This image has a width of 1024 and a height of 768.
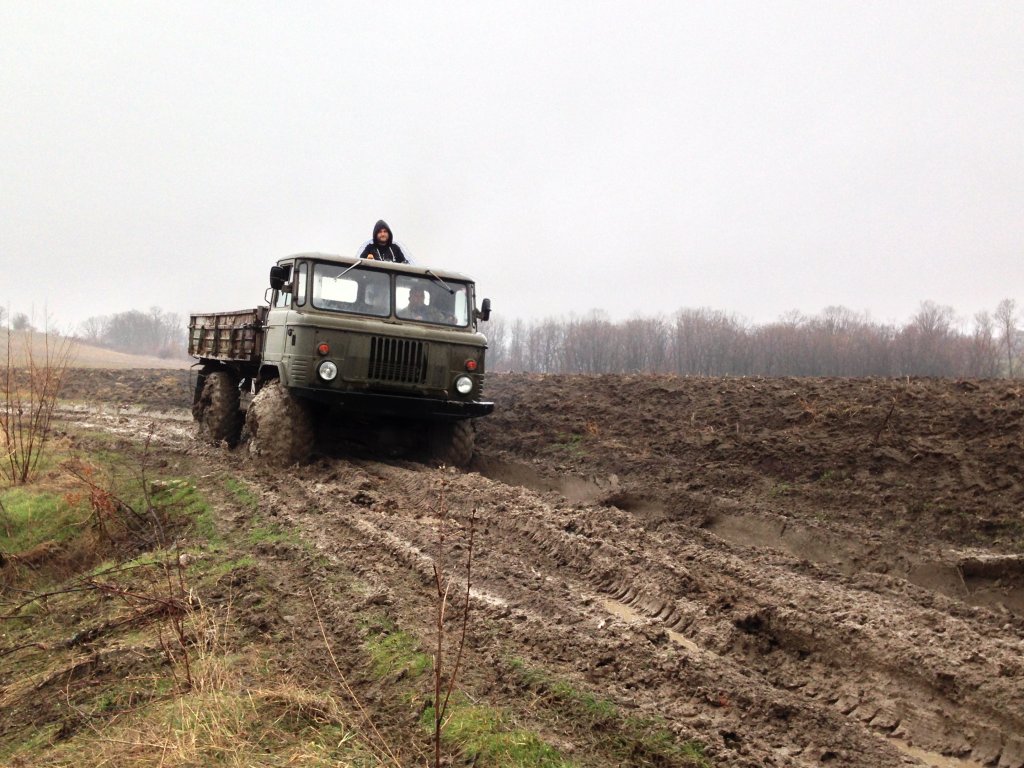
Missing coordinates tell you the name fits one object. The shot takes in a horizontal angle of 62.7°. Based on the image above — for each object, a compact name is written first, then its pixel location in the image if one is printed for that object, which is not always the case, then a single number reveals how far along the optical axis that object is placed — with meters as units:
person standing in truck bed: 10.06
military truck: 8.60
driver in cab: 9.27
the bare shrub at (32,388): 9.30
